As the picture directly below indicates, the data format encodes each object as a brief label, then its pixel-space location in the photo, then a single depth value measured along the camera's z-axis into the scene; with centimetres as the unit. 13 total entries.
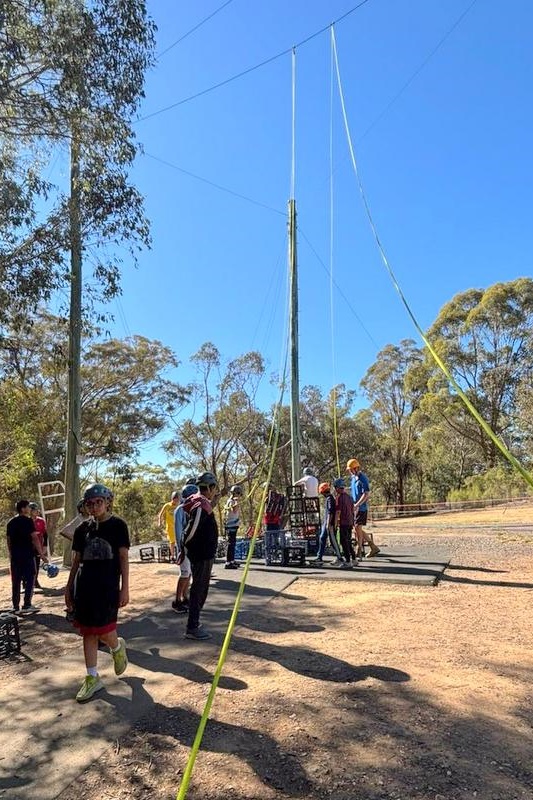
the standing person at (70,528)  504
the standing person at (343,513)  808
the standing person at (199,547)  487
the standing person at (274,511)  953
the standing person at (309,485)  1027
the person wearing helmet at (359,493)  878
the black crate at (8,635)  496
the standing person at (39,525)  836
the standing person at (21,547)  650
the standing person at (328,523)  830
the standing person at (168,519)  903
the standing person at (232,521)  909
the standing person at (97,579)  373
